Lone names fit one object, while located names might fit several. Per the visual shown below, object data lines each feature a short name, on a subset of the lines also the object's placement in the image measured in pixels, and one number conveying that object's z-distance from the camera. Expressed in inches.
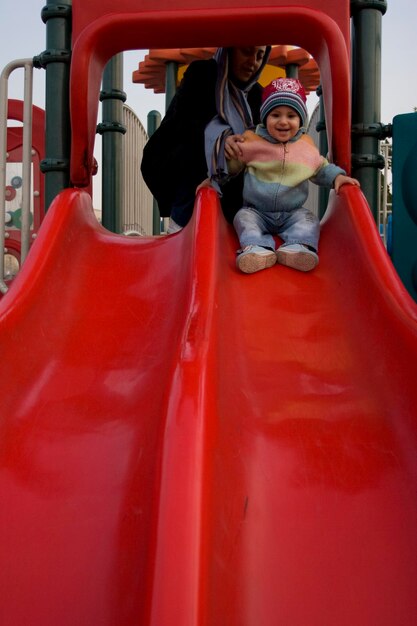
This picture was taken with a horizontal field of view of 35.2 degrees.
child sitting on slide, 96.0
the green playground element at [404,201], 112.1
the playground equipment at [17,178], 202.1
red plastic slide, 45.6
